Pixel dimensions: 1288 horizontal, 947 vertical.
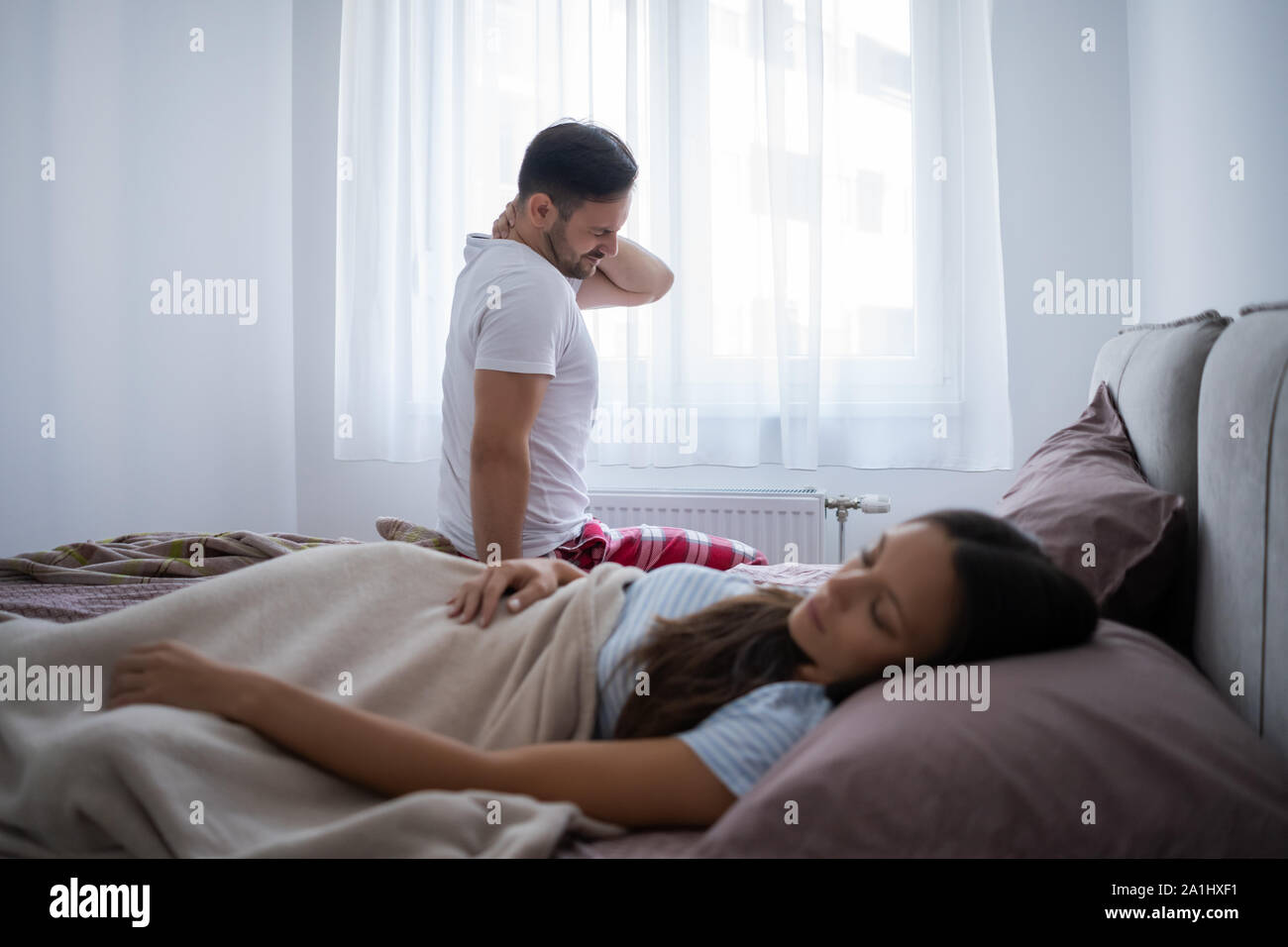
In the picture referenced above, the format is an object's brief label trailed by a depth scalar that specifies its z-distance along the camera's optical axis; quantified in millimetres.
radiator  2443
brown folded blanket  1432
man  1575
